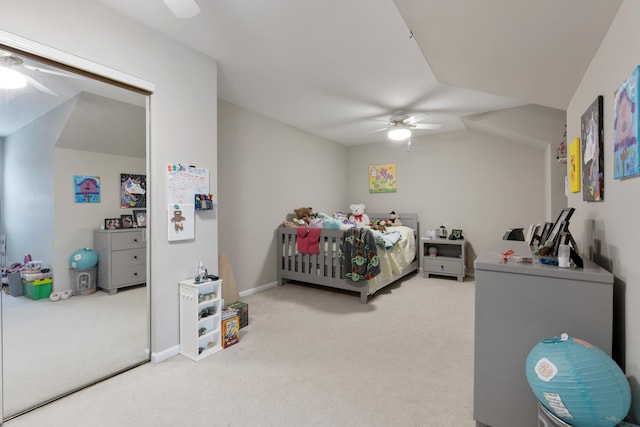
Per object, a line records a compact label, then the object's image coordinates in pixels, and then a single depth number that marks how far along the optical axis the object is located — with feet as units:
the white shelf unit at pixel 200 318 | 7.29
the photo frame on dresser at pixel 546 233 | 6.78
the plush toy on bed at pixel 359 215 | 17.66
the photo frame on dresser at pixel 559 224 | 5.37
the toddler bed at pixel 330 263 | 12.11
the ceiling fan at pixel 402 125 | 12.78
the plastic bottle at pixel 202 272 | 7.64
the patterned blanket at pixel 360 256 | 11.33
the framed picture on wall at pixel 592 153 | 4.87
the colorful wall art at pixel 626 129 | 3.39
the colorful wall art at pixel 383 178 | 18.43
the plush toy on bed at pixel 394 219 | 17.36
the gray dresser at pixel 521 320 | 4.08
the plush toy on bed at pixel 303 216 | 14.56
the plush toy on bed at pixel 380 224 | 15.64
